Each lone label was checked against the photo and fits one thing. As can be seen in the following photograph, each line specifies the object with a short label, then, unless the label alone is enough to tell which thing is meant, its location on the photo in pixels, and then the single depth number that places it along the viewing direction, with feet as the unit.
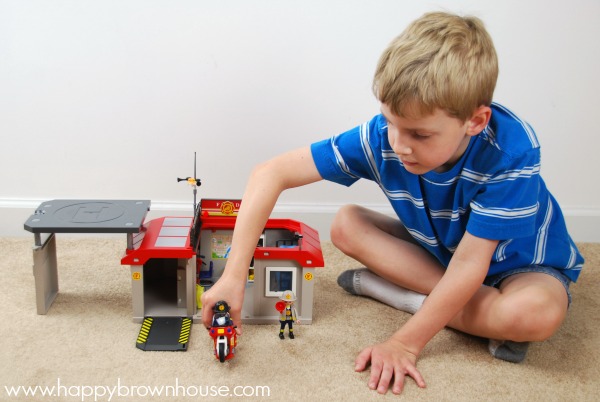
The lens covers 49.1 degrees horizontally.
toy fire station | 3.49
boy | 2.75
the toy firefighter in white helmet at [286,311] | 3.45
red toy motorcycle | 3.10
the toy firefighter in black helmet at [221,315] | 3.10
